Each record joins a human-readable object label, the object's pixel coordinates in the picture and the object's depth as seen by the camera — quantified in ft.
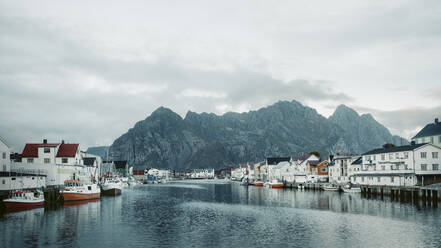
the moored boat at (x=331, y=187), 385.29
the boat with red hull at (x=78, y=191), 263.62
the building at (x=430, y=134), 368.27
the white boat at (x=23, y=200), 207.62
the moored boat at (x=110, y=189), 365.40
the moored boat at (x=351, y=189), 348.02
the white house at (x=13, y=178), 228.22
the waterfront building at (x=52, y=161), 291.99
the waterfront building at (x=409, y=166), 303.48
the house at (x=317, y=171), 490.49
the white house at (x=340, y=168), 424.87
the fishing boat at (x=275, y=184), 503.20
